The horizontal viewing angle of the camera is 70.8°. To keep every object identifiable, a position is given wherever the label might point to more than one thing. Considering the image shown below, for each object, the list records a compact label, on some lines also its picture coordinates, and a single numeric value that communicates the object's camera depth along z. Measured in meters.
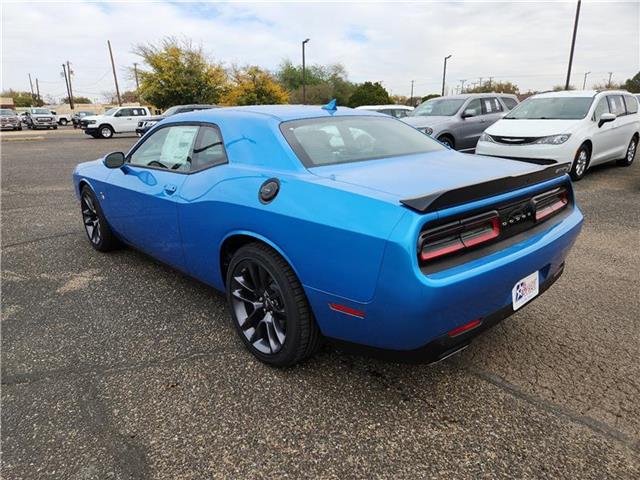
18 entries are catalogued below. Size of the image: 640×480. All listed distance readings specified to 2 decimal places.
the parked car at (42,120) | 33.84
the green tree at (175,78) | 33.28
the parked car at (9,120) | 31.12
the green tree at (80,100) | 94.75
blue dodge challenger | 1.86
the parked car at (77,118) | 36.81
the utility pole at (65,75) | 66.12
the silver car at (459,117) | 9.89
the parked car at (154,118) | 17.66
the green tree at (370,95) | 38.94
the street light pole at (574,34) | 23.45
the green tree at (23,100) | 92.26
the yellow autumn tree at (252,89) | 36.22
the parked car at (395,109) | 13.69
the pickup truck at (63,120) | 45.09
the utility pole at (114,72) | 47.31
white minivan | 7.43
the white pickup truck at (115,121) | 23.33
